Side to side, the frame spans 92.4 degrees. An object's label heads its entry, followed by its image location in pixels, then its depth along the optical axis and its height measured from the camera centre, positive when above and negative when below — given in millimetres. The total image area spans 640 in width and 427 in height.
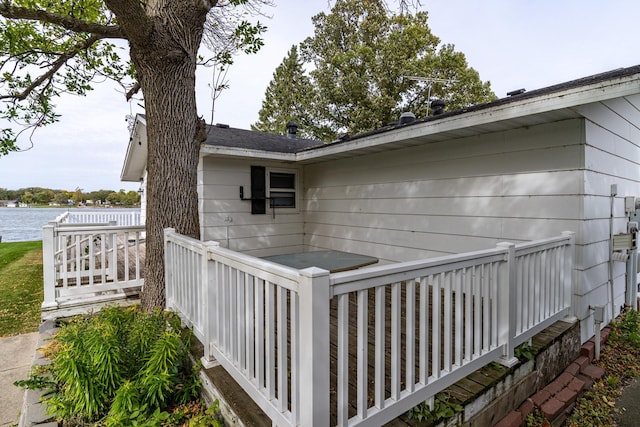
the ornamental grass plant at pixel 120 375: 2113 -1278
